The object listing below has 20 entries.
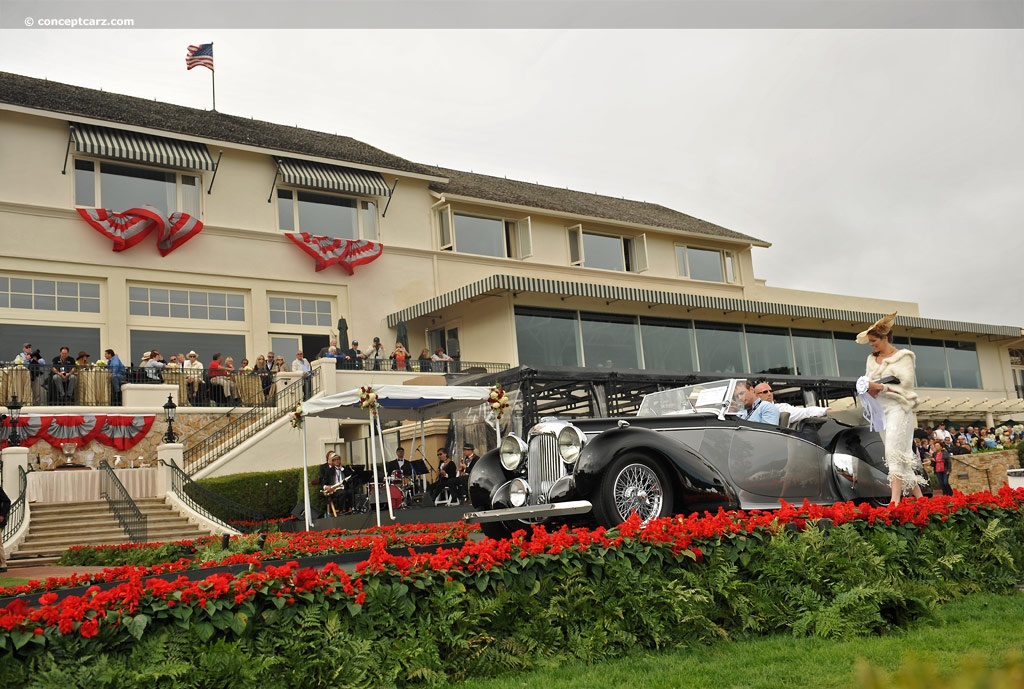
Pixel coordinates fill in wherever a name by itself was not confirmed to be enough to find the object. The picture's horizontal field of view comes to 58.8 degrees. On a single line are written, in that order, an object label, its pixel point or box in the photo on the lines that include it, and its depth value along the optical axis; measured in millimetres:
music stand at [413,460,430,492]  19891
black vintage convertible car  8125
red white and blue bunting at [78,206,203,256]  26219
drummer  20147
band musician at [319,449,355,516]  19391
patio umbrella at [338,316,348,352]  27245
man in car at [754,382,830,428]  9781
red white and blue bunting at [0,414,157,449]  20594
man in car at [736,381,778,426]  9682
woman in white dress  8648
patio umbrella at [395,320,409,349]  29812
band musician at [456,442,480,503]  18203
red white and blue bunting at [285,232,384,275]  29688
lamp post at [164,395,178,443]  21094
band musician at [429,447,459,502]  18484
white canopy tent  16125
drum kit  18162
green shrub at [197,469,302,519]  20812
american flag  29609
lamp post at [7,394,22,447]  18719
